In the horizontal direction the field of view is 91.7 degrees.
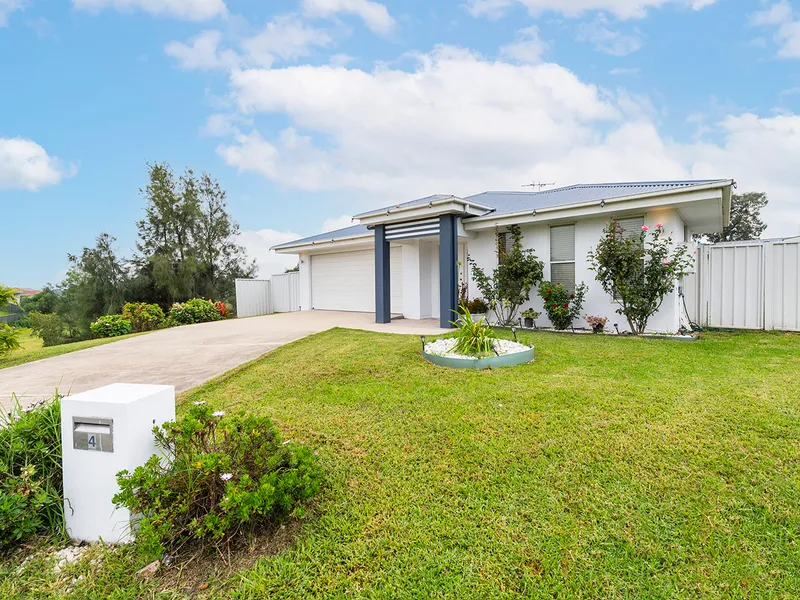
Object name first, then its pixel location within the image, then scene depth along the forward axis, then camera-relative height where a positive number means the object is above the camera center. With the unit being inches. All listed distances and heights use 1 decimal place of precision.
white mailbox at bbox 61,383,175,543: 93.7 -39.4
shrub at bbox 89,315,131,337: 504.1 -46.4
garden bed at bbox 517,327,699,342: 318.3 -44.8
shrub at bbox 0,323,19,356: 341.7 -41.2
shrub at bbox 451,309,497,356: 235.9 -33.0
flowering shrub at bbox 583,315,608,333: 359.3 -36.0
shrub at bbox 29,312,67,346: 698.8 -66.4
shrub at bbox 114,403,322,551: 86.7 -46.2
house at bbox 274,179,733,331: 338.0 +58.8
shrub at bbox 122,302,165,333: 541.6 -35.3
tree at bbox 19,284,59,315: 812.6 -20.9
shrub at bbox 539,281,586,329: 367.6 -17.5
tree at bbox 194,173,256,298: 863.1 +102.4
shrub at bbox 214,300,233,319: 638.2 -32.1
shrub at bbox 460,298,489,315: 415.5 -22.5
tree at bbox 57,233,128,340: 735.1 +10.4
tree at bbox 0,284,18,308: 339.0 -2.1
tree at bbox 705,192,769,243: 879.1 +150.0
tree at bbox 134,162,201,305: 783.7 +117.5
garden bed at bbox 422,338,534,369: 224.5 -42.4
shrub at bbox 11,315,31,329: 584.0 -45.3
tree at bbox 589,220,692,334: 323.3 +12.9
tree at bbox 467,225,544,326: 386.0 +6.5
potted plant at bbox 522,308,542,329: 386.3 -31.3
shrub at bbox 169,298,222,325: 575.2 -33.7
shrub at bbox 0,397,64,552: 93.3 -47.8
